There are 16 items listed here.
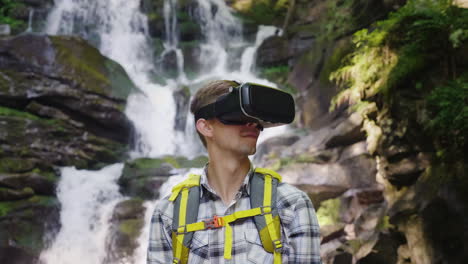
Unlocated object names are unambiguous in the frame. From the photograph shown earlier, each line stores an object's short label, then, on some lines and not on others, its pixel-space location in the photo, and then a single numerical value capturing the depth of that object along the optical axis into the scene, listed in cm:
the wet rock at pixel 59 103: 1162
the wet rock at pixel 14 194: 961
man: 168
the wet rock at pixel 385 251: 503
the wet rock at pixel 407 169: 511
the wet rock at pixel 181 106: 1469
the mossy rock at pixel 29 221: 916
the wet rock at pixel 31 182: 987
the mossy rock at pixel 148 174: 1037
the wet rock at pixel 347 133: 840
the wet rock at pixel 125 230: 862
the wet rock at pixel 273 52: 1892
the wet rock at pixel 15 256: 878
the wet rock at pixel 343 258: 574
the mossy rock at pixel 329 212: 741
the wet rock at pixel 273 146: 1007
